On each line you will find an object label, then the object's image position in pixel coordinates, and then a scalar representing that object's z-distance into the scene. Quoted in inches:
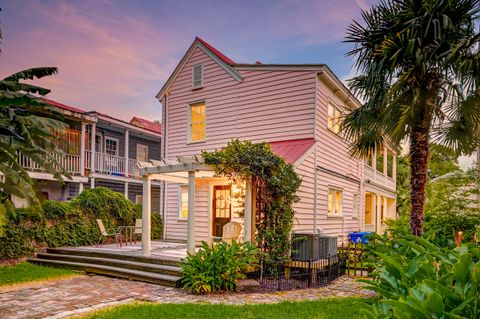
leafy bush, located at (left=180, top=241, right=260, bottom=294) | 328.8
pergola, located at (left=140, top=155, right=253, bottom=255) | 387.2
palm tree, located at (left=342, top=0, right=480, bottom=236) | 308.3
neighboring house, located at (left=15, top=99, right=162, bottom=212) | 729.6
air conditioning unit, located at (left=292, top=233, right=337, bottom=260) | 388.8
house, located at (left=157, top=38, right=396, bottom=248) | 514.6
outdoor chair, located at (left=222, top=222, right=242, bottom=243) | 434.0
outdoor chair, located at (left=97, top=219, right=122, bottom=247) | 544.3
